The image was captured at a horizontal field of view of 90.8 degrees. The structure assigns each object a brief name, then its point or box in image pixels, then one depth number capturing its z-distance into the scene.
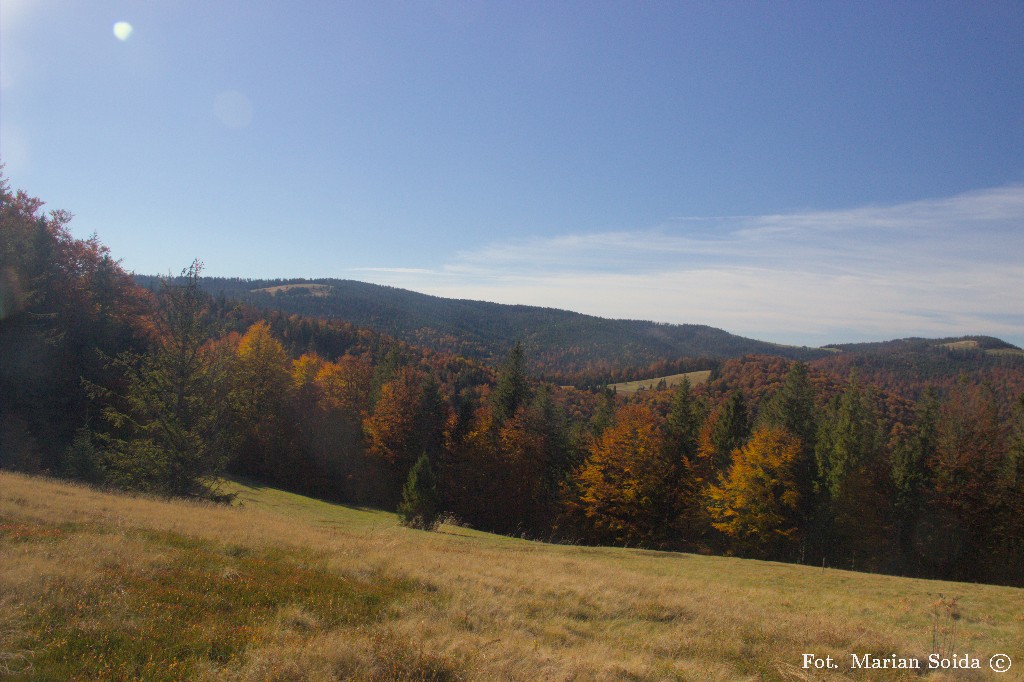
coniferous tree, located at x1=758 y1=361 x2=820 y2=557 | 40.31
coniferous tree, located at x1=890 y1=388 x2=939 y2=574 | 37.94
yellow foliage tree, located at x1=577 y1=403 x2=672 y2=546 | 42.62
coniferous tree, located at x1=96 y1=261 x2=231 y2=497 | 23.23
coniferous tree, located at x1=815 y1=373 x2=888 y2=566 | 39.06
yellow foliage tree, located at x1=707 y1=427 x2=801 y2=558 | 38.03
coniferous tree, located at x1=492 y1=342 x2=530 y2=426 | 52.38
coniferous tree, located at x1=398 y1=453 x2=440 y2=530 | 31.72
